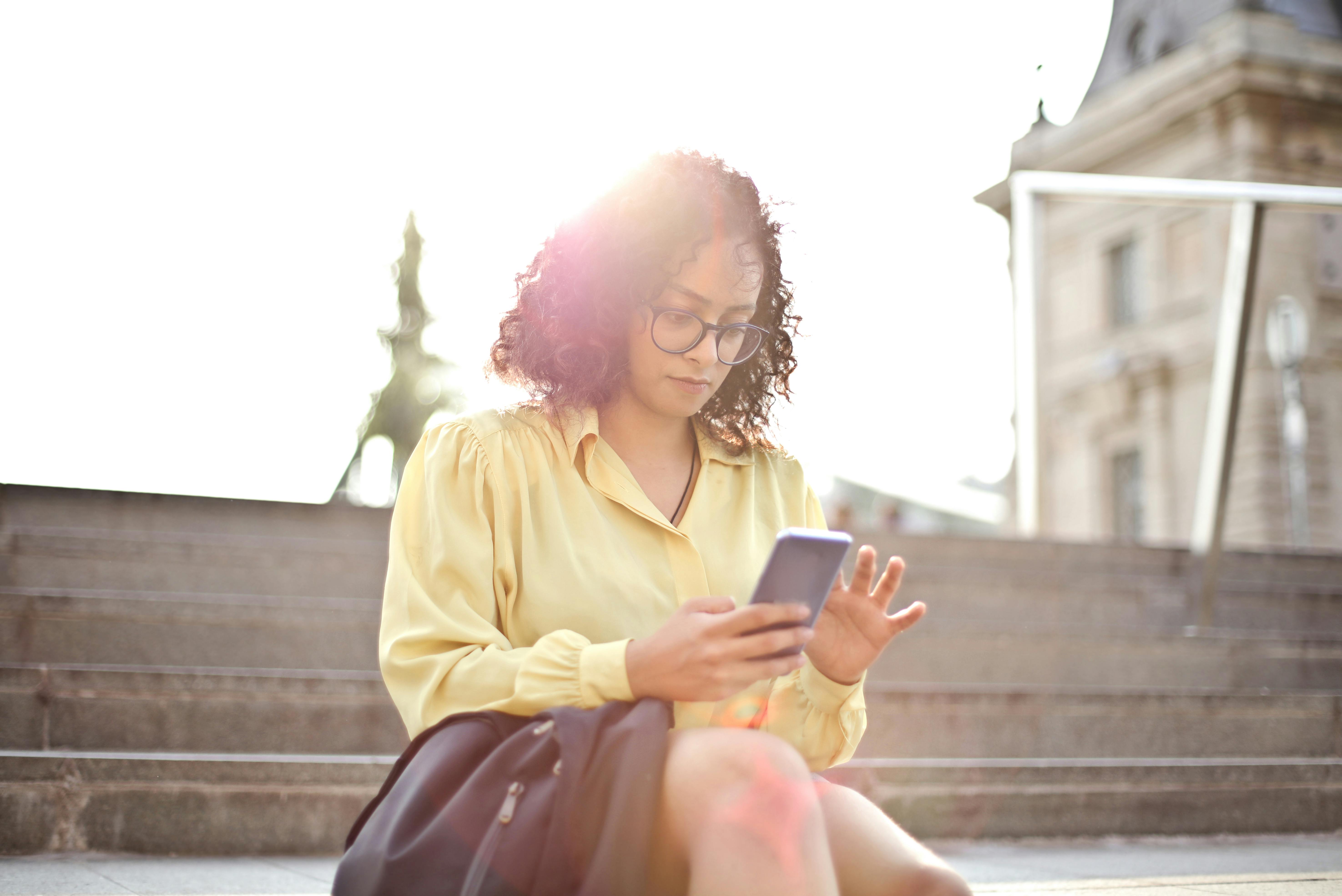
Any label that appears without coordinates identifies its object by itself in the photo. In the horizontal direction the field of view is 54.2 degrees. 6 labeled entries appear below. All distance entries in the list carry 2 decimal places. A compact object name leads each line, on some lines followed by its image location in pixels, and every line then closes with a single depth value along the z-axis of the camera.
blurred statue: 32.97
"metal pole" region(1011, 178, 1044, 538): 7.77
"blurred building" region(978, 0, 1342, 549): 20.58
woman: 1.51
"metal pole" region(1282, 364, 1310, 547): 17.61
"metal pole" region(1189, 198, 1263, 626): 5.78
